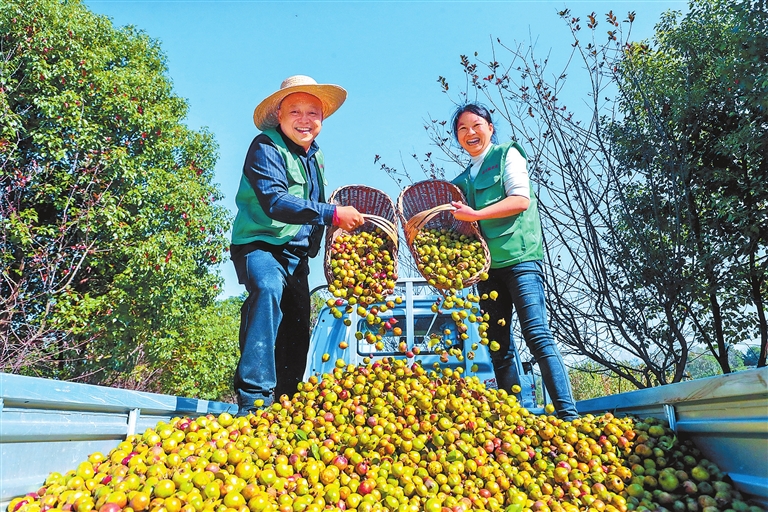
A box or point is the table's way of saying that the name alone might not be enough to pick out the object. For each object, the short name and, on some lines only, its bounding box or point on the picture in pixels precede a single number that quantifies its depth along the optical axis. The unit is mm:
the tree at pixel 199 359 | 12219
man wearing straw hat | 2510
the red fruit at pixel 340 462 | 1896
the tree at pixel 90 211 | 9383
